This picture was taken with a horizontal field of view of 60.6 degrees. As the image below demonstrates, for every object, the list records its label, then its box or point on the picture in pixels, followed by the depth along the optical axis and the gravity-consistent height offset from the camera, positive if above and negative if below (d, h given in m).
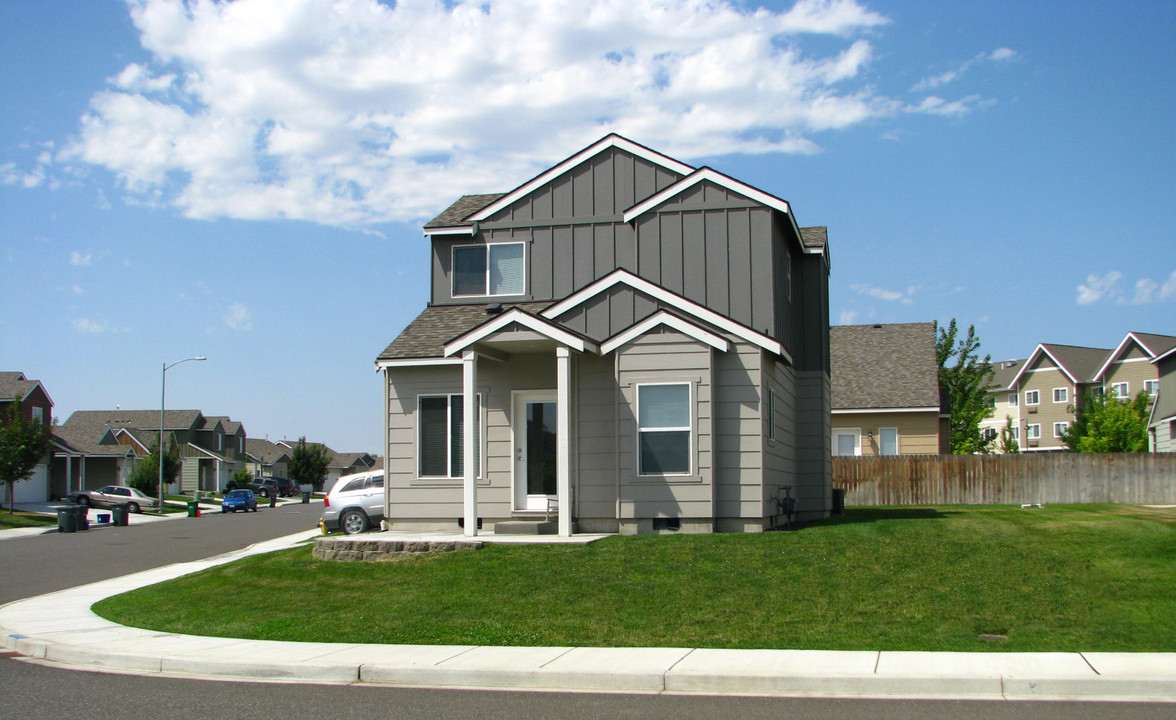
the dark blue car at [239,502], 58.31 -4.76
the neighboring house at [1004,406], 78.26 +1.17
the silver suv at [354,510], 24.47 -2.19
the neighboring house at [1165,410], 40.12 +0.44
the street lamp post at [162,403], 50.56 +0.82
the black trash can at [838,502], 24.23 -1.98
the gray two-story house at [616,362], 16.91 +1.06
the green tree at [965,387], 51.25 +1.75
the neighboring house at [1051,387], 70.28 +2.44
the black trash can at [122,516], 43.81 -4.19
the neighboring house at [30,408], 59.16 +0.74
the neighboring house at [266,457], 109.53 -4.22
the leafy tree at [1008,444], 64.12 -1.51
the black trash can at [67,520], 39.16 -3.93
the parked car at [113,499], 56.62 -4.47
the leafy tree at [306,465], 91.62 -4.14
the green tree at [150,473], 63.47 -3.37
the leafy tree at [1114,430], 44.84 -0.42
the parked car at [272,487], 77.56 -5.34
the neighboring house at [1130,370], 60.94 +3.15
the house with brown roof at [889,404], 35.75 +0.57
